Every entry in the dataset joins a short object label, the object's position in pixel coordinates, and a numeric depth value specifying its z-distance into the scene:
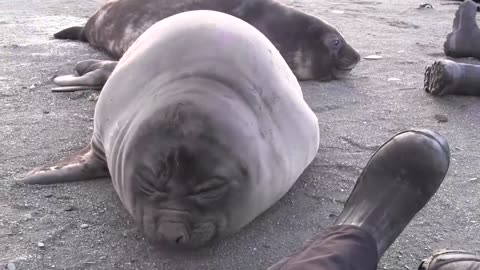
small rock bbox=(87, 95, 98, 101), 3.41
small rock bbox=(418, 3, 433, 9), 7.04
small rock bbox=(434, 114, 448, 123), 3.23
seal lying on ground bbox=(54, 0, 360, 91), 3.99
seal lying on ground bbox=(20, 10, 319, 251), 1.84
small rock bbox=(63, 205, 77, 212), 2.23
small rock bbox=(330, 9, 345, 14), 6.58
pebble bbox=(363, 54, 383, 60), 4.56
